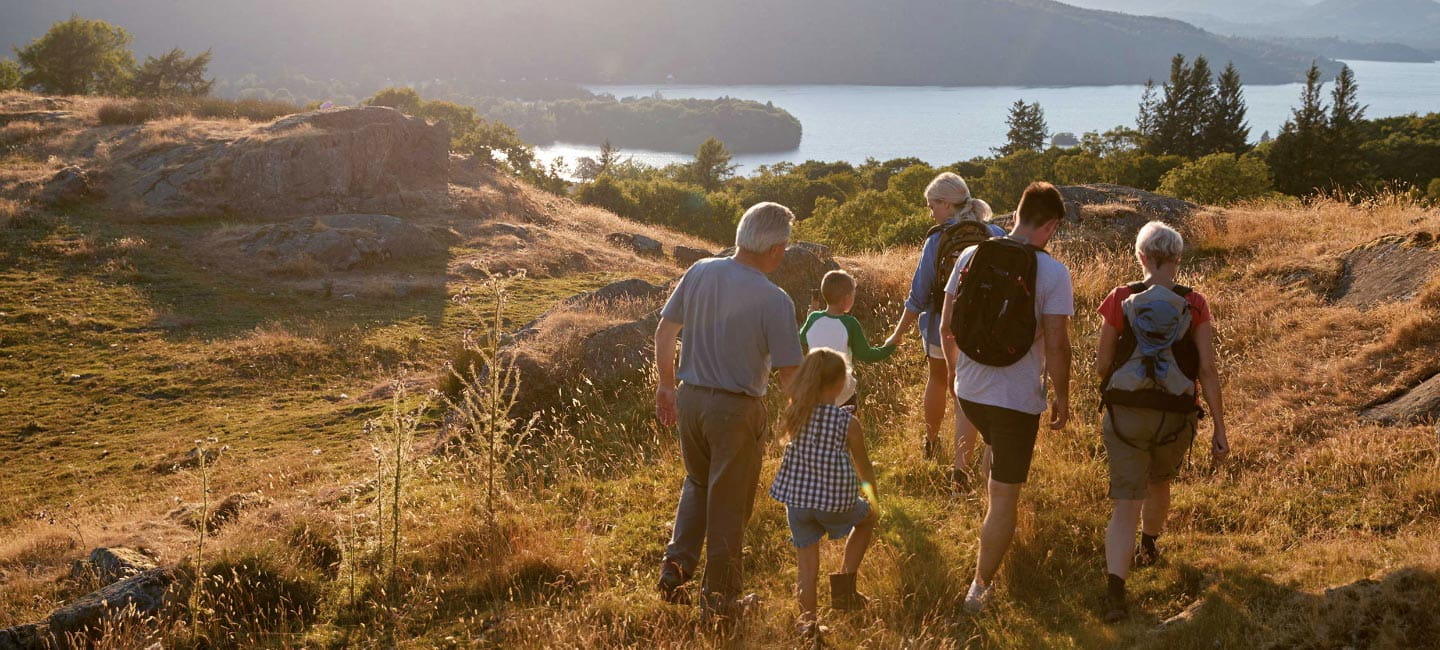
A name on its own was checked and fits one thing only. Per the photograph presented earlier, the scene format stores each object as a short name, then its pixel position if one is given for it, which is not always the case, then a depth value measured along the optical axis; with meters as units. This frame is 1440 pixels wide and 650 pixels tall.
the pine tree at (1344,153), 61.47
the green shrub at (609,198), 55.69
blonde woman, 5.73
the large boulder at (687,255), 24.78
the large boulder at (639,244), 25.91
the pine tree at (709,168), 101.75
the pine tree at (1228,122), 80.94
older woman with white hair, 4.20
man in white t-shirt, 4.19
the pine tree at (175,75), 63.81
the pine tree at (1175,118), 82.25
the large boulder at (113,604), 4.53
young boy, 5.40
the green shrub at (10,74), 58.88
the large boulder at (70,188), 20.52
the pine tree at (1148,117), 88.37
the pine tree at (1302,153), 61.94
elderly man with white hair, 4.14
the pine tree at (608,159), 98.75
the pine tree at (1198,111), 81.50
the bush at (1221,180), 51.09
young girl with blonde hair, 4.05
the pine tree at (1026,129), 106.88
